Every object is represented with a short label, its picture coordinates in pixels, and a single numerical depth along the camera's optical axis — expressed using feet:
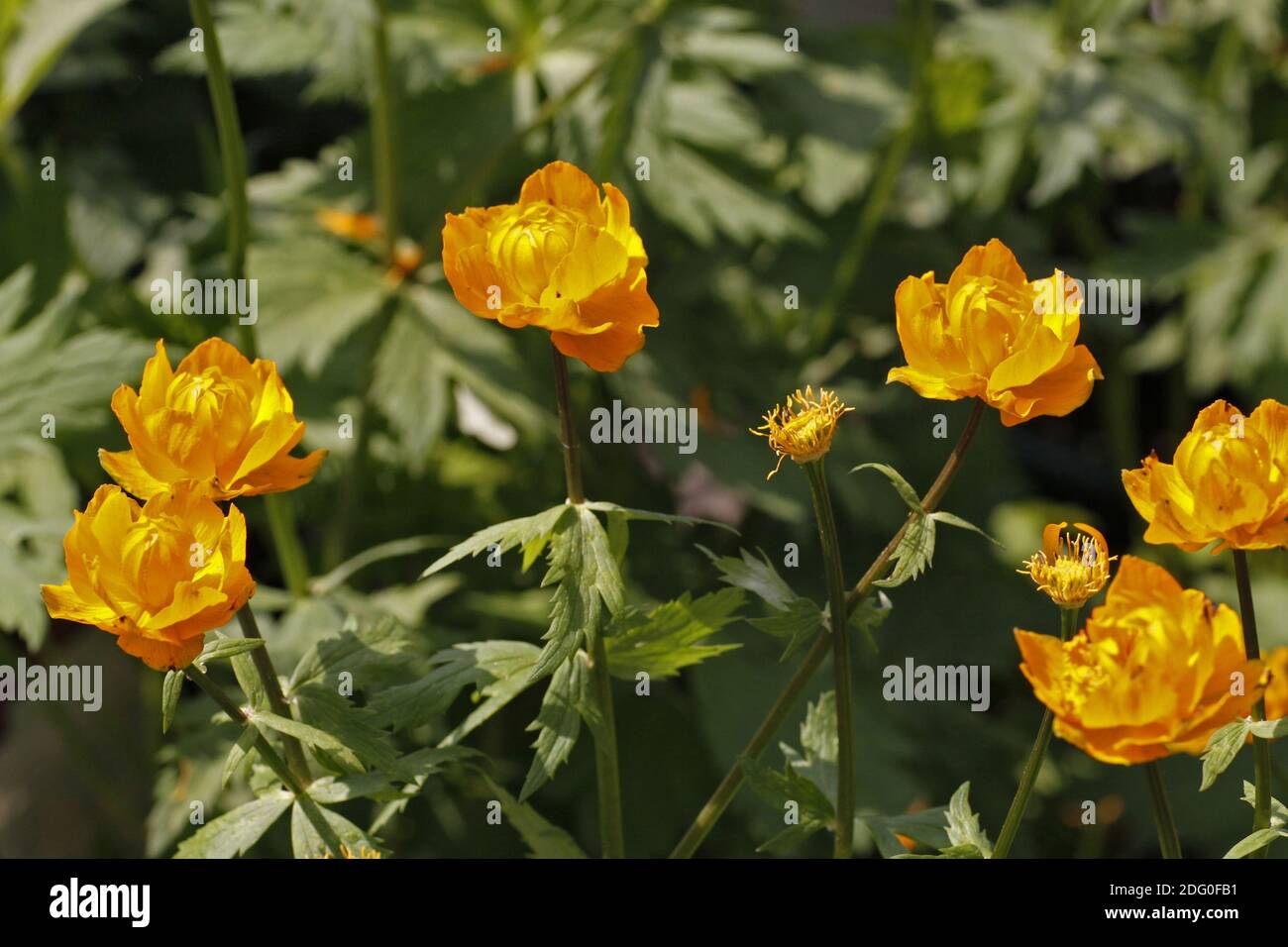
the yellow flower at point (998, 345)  3.63
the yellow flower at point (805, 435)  3.67
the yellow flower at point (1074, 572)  3.60
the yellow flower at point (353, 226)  5.29
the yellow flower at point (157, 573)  3.58
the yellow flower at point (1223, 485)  3.58
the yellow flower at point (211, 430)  3.65
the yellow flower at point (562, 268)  3.64
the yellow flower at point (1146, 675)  3.50
